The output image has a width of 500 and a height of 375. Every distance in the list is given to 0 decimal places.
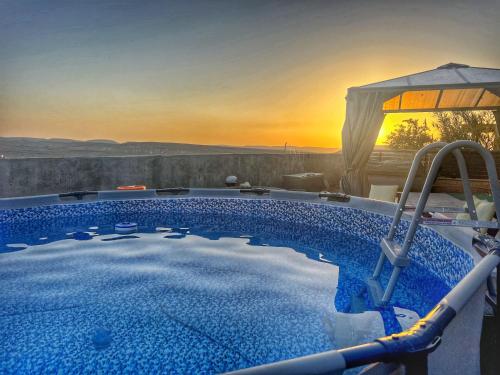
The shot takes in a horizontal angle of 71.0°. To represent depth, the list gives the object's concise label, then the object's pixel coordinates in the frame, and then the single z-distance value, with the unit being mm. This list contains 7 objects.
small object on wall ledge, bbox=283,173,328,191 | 9736
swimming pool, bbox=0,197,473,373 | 2359
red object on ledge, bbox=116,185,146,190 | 7292
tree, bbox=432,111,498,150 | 14578
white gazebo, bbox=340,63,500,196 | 5453
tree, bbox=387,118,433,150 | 21797
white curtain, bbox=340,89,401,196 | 6004
